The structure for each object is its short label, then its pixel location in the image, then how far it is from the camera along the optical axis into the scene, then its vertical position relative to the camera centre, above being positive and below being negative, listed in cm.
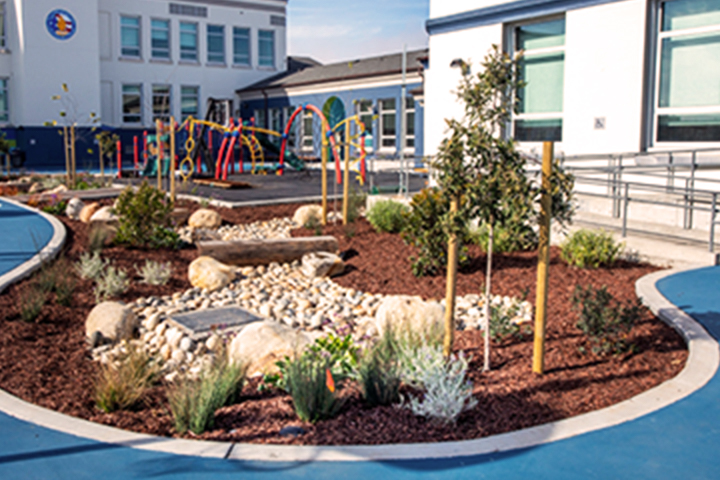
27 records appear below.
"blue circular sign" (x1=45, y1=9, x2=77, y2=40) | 3469 +667
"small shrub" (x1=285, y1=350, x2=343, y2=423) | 450 -148
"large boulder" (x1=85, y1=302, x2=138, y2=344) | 711 -168
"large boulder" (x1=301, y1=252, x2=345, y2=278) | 989 -147
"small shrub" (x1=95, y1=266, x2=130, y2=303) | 841 -153
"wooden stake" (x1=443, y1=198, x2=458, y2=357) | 545 -104
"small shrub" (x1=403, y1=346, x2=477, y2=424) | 439 -145
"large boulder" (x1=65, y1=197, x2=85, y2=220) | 1485 -106
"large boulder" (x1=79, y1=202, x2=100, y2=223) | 1425 -107
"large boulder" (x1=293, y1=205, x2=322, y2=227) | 1328 -102
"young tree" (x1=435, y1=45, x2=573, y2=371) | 506 -4
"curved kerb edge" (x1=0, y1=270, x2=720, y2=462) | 404 -167
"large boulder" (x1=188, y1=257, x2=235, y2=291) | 927 -152
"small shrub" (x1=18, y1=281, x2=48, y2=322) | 720 -150
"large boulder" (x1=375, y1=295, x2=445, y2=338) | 605 -143
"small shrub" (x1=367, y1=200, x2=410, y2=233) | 1182 -92
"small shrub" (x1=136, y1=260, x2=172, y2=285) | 919 -150
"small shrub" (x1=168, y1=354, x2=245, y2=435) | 439 -153
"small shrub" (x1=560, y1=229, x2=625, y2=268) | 873 -107
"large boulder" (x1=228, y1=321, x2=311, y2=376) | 591 -160
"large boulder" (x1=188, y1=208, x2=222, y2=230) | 1369 -116
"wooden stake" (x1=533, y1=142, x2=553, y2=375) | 509 -72
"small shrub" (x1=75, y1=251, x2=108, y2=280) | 904 -140
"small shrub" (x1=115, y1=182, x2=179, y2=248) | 1099 -94
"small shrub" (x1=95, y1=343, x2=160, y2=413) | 485 -158
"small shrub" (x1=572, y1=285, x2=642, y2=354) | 560 -128
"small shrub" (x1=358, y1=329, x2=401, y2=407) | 474 -146
